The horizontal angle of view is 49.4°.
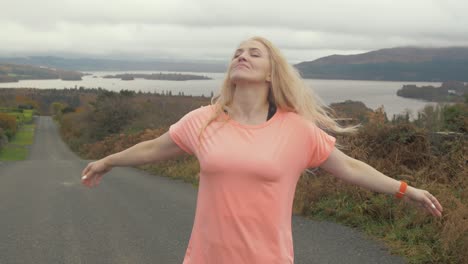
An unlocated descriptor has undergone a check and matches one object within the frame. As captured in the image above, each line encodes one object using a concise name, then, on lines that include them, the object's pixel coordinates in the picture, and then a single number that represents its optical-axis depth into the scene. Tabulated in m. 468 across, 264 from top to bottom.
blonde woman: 2.17
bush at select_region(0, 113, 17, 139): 82.19
